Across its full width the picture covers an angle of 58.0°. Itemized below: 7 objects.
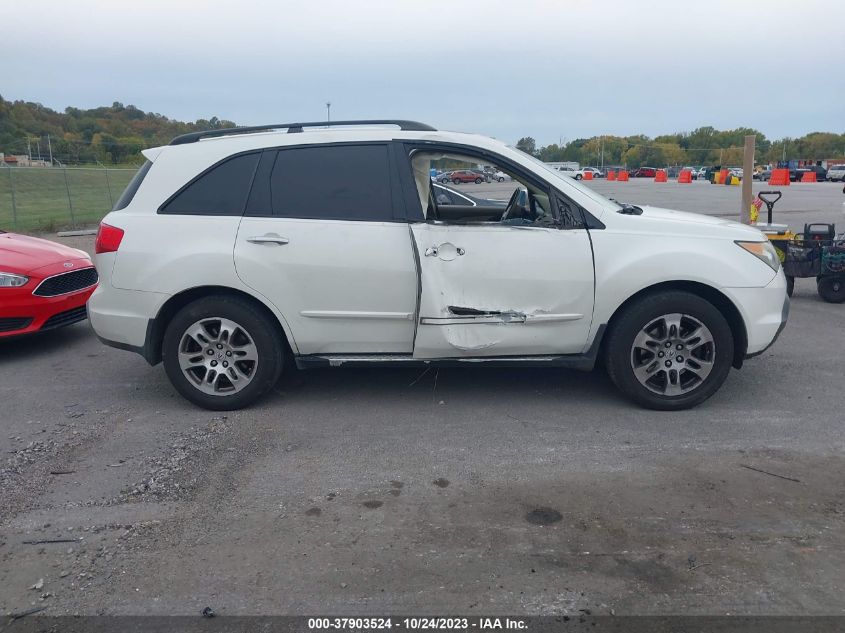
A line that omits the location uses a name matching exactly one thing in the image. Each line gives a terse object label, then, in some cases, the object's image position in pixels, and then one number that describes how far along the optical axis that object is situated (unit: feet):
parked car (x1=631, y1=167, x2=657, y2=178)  247.70
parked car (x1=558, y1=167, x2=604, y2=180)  217.56
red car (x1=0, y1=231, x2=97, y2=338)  22.70
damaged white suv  16.61
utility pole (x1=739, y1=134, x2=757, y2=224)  35.88
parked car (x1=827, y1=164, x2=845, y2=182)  197.67
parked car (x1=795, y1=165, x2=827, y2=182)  194.21
